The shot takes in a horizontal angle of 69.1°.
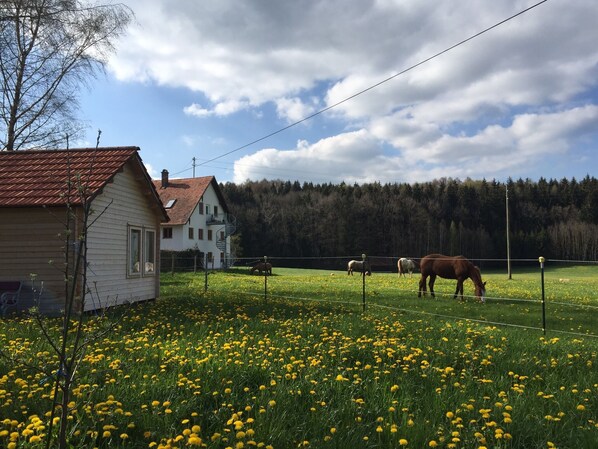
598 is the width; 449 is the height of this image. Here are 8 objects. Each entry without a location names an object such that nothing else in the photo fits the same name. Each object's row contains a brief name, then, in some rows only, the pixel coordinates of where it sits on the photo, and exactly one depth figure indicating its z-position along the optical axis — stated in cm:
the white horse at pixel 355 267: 3929
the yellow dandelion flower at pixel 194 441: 293
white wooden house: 1079
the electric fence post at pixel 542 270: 810
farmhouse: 4662
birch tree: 1755
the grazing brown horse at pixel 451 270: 1549
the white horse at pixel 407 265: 3999
